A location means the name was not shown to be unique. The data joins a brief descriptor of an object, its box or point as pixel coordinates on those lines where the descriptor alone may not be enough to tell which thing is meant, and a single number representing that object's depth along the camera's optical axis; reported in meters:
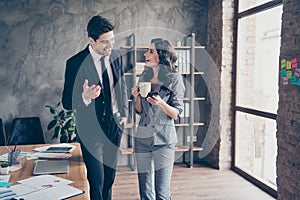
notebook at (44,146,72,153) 2.47
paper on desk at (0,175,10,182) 1.84
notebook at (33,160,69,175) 1.98
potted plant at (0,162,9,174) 1.96
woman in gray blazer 2.38
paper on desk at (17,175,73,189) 1.76
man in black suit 2.30
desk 1.76
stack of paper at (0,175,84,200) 1.59
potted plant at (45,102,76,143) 4.32
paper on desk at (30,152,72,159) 2.30
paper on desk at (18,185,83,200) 1.58
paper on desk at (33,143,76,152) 2.55
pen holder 2.11
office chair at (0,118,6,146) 3.62
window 3.84
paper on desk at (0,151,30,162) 2.28
